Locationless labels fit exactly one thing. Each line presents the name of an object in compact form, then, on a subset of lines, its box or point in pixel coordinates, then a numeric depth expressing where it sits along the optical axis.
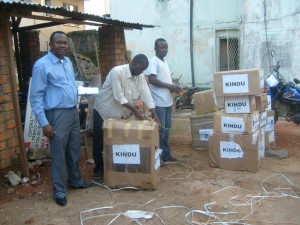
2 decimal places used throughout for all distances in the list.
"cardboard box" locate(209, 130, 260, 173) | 4.69
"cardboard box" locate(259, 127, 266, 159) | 5.26
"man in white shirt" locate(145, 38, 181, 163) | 4.97
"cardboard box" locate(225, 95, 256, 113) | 4.71
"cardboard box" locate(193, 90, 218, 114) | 5.80
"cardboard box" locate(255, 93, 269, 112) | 5.00
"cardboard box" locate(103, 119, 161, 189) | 4.05
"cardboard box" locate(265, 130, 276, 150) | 5.86
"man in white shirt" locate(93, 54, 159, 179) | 4.13
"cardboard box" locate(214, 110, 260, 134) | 4.64
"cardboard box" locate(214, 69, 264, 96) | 4.59
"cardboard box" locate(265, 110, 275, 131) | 5.84
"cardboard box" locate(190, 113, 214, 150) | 5.79
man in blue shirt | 3.64
